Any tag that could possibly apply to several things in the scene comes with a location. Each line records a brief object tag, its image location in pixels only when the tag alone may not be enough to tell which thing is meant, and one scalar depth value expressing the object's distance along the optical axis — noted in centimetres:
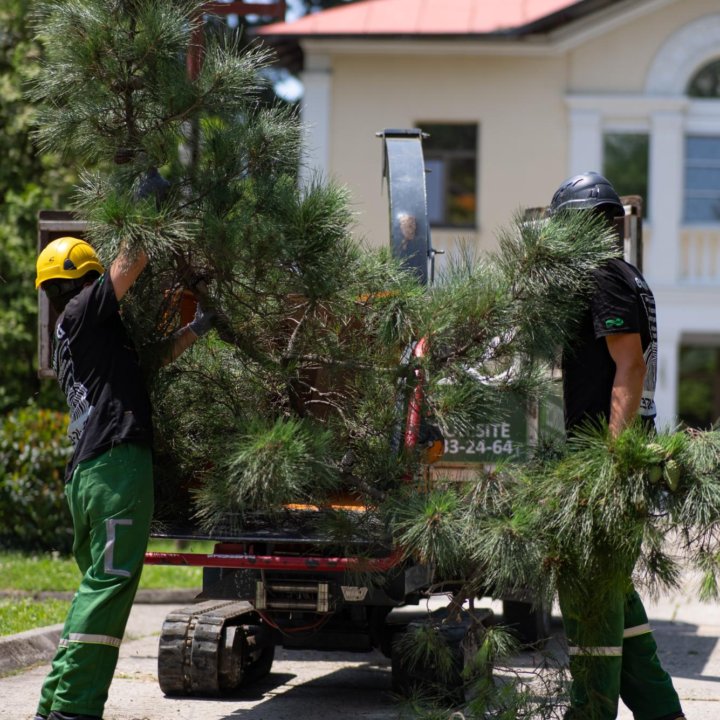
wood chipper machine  1011
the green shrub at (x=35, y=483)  2153
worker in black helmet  928
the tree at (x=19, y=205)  2580
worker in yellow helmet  950
